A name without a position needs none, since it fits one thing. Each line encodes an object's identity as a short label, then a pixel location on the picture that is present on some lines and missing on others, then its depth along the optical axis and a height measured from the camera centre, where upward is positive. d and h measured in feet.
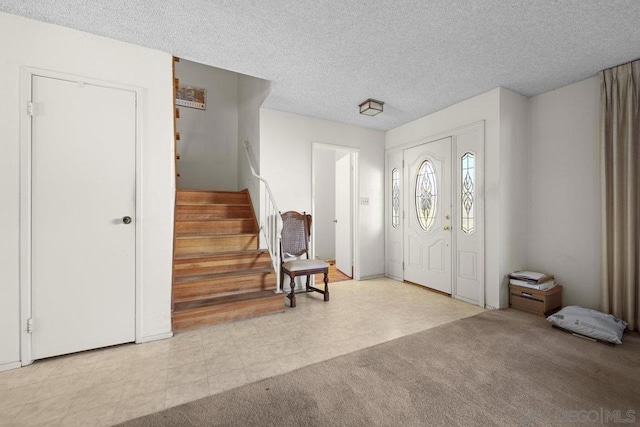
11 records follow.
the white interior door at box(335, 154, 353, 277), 16.12 +0.01
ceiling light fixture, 11.89 +4.69
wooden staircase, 9.43 -1.98
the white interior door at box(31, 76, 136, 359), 6.97 -0.03
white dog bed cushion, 7.77 -3.18
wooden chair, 11.74 -1.56
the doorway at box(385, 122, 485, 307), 11.51 +0.10
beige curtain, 8.66 +0.82
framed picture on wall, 16.81 +7.22
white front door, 12.72 +0.01
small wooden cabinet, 9.89 -3.07
